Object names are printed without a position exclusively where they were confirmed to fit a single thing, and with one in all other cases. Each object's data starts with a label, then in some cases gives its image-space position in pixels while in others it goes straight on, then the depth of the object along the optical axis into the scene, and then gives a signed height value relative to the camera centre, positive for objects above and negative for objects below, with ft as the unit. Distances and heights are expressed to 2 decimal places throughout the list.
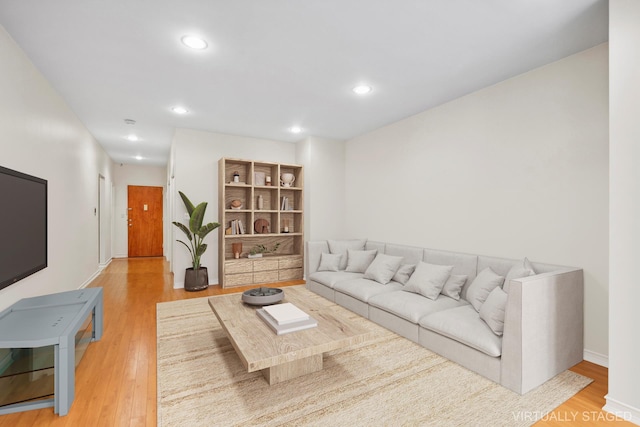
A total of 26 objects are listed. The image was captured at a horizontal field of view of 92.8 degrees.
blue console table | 5.98 -2.44
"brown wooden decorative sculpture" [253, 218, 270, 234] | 17.87 -0.77
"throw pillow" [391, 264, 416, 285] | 12.07 -2.40
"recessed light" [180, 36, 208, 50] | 7.71 +4.43
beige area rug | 5.96 -4.00
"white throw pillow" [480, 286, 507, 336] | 7.40 -2.45
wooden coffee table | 6.14 -2.80
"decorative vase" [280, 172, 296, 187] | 18.11 +2.03
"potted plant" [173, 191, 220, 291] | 15.51 -1.36
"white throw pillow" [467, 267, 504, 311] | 8.77 -2.15
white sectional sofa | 6.86 -2.92
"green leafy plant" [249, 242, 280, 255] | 17.48 -2.14
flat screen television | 7.05 -0.31
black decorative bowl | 8.93 -2.48
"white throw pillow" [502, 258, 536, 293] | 8.00 -1.58
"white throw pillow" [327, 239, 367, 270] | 15.78 -1.69
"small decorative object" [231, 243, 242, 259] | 16.77 -2.00
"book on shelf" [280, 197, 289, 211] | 18.17 +0.47
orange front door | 27.76 -0.71
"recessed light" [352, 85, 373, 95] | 10.81 +4.46
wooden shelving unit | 16.40 -0.51
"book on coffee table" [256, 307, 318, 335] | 7.16 -2.72
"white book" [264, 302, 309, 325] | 7.37 -2.57
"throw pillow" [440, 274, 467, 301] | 10.28 -2.50
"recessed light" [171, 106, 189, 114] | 12.93 +4.46
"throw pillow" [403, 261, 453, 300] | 10.24 -2.32
